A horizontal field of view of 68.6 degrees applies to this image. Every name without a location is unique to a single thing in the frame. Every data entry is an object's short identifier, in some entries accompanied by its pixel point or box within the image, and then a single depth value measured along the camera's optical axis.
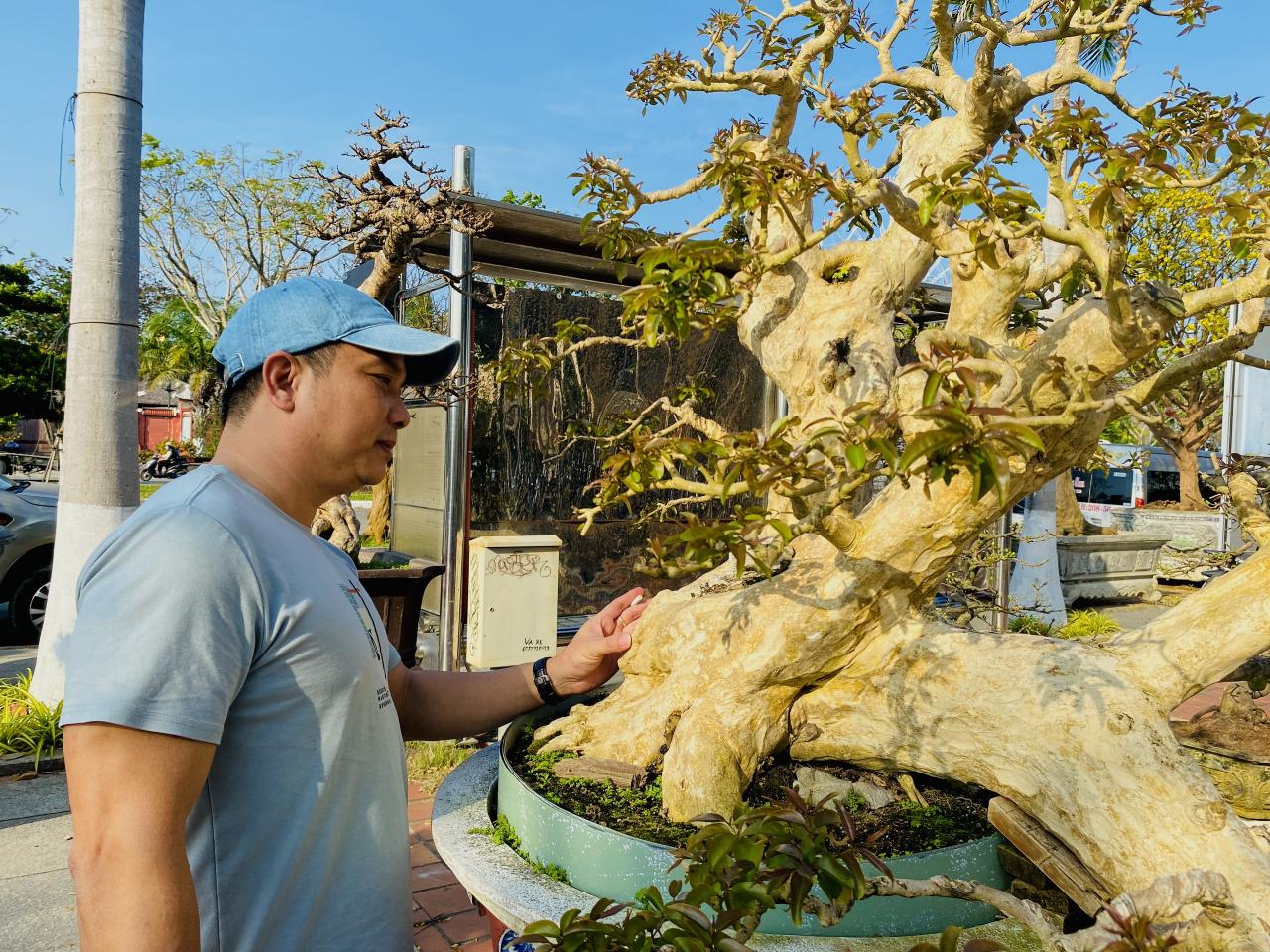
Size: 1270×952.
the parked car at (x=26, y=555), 7.95
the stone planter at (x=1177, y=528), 11.95
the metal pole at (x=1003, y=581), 7.83
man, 1.25
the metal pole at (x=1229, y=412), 11.43
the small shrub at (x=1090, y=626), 9.23
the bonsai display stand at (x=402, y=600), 5.40
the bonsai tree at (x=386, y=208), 5.20
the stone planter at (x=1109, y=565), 11.47
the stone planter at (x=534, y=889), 2.04
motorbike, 24.70
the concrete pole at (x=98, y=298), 5.12
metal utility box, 6.06
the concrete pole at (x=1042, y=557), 8.80
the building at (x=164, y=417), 46.09
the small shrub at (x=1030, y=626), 6.49
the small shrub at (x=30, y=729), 5.10
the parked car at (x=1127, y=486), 17.05
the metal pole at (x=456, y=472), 6.04
